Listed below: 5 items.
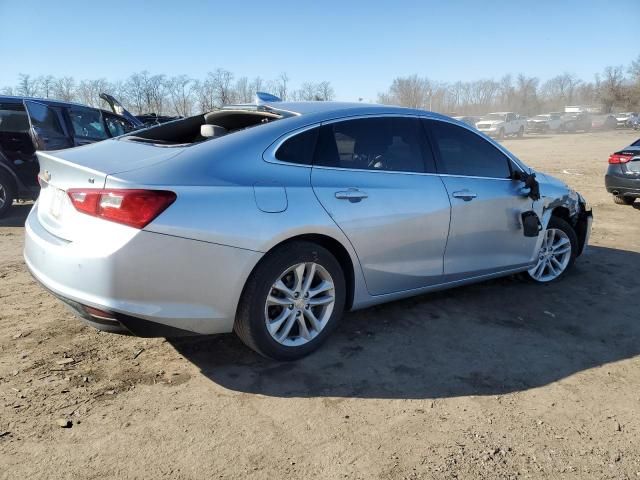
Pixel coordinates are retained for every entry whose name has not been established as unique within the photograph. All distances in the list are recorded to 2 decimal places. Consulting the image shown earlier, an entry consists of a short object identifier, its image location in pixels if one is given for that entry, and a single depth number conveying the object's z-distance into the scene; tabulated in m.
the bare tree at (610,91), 61.72
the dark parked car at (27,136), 7.50
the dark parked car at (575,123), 52.16
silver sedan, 2.62
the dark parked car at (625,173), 9.06
